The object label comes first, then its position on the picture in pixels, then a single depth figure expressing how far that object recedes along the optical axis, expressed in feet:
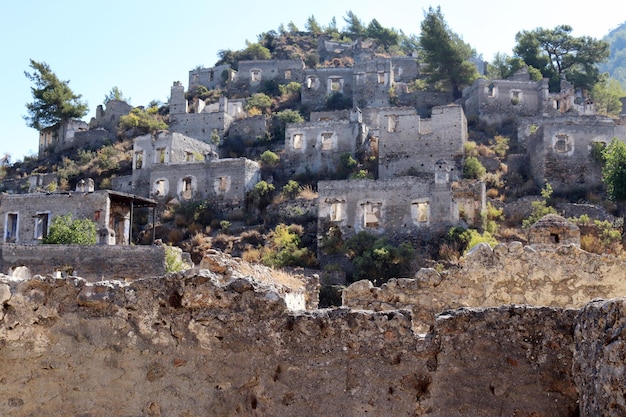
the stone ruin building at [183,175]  138.82
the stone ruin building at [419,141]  135.23
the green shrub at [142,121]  180.45
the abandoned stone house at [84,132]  186.19
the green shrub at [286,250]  110.63
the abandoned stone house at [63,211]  114.93
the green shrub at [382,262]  103.35
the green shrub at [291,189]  135.23
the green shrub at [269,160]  150.51
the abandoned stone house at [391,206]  113.91
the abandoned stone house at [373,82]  179.11
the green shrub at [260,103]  186.35
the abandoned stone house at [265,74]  205.87
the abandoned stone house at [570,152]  131.13
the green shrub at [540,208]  113.60
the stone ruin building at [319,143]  146.30
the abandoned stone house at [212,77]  214.69
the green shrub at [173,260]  92.99
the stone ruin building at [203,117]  172.14
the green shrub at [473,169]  132.57
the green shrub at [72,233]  103.30
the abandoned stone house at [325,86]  188.75
